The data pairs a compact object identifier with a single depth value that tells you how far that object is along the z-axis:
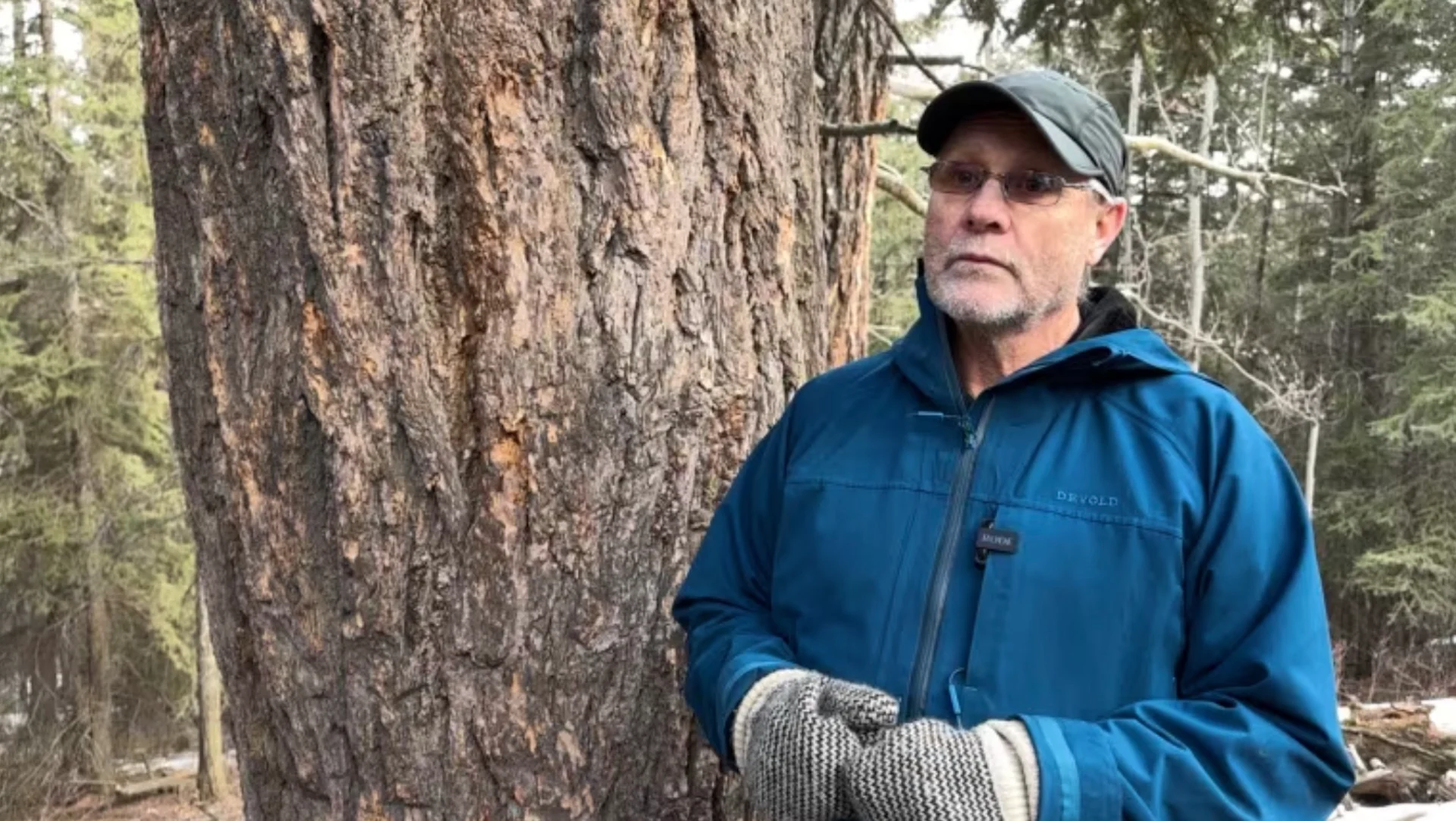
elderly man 1.46
